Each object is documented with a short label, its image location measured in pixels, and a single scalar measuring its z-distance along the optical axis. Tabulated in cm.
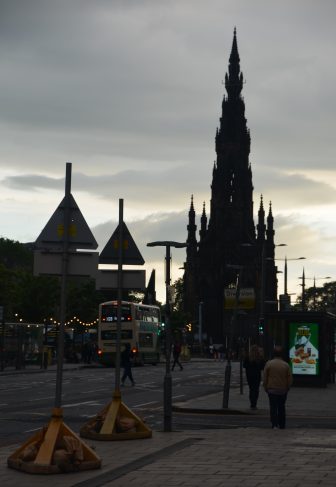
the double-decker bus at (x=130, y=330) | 6694
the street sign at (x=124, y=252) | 1958
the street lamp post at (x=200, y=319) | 15241
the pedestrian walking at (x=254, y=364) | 2909
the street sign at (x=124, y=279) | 1947
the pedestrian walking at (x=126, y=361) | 4259
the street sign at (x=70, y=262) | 1530
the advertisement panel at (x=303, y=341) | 4069
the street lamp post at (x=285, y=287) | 7743
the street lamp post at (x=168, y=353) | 2039
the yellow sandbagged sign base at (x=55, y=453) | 1392
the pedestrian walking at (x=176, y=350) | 6659
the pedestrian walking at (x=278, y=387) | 2177
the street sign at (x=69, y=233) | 1536
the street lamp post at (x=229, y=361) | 2812
